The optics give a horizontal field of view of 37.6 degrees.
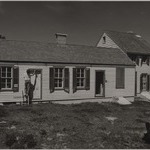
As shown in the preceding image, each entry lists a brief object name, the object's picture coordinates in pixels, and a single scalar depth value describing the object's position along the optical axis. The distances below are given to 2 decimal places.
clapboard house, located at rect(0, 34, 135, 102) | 16.06
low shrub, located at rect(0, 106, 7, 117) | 12.67
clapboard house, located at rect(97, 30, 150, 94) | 23.75
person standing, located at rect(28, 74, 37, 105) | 16.66
